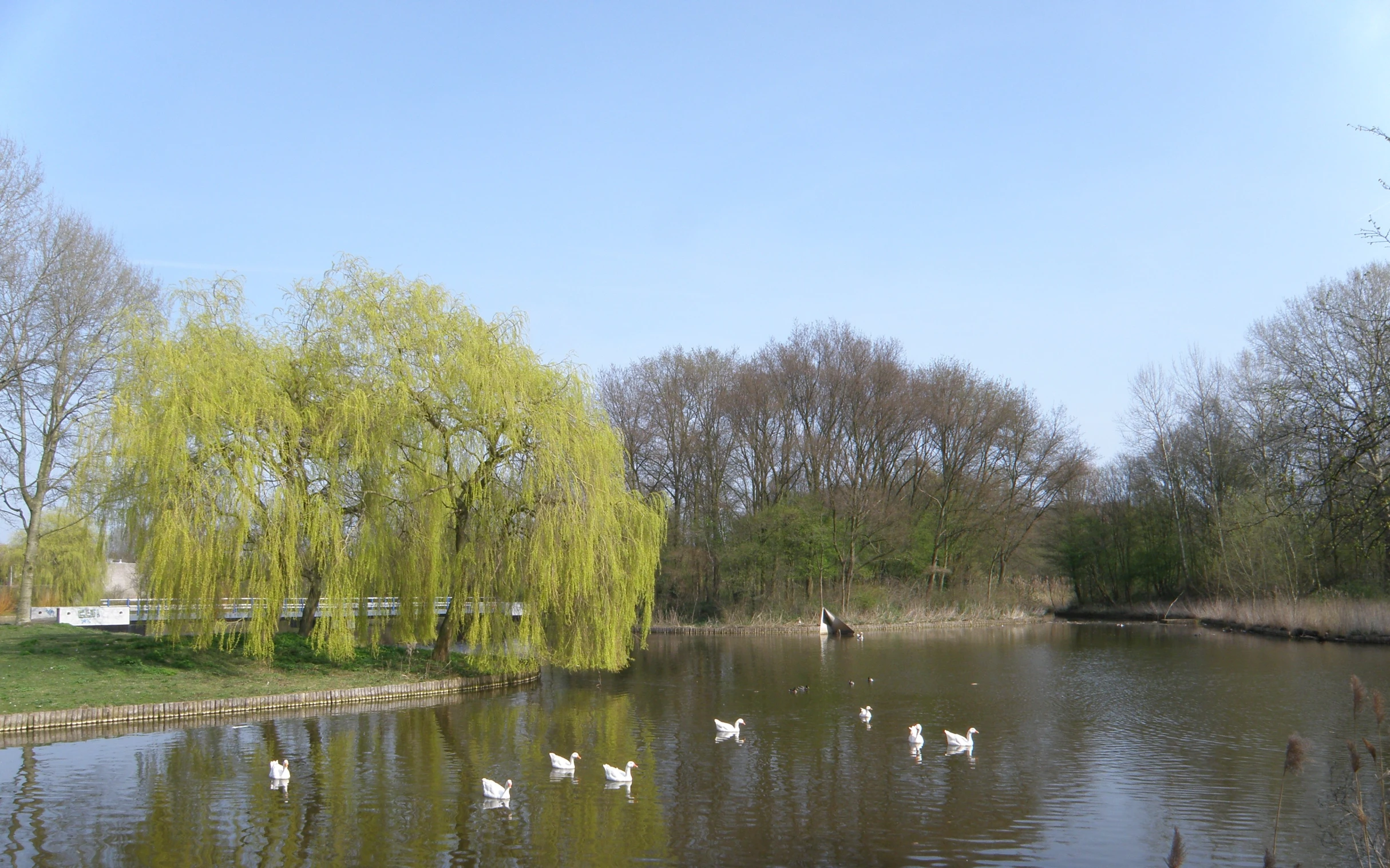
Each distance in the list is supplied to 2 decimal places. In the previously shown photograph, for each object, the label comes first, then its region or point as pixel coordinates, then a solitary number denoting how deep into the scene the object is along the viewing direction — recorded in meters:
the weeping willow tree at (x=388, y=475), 19.23
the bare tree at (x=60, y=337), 26.98
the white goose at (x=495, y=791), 11.66
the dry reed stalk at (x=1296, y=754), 4.19
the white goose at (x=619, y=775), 12.62
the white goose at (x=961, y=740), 14.74
